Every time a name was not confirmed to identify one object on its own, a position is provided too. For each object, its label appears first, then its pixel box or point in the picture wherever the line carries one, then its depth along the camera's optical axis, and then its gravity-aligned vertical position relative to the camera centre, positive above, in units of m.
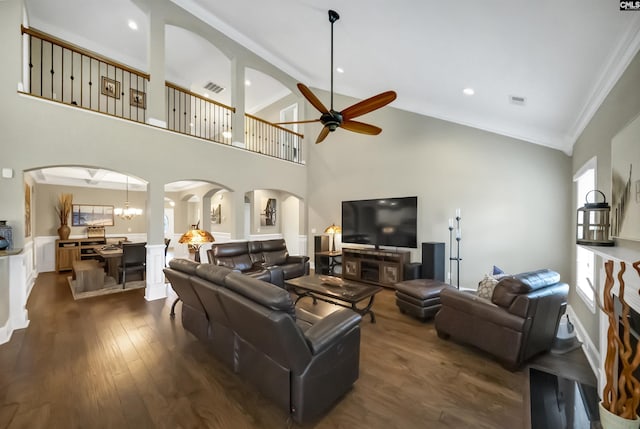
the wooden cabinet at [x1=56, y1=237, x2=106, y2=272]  6.56 -1.03
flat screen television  5.23 -0.16
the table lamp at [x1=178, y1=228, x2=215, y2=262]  4.10 -0.40
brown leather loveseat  4.88 -0.94
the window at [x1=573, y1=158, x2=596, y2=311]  2.96 -0.52
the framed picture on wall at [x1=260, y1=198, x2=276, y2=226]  8.33 +0.02
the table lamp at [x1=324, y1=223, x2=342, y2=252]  6.40 -0.44
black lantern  2.05 -0.07
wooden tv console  5.17 -1.10
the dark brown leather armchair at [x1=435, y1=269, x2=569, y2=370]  2.33 -0.99
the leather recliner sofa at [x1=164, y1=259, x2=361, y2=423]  1.69 -0.98
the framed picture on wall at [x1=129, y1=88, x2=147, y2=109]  6.09 +2.77
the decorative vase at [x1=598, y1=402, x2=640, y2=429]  1.30 -1.07
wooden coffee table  3.31 -1.05
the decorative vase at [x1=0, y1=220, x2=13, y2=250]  2.94 -0.28
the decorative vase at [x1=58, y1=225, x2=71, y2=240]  6.71 -0.53
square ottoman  3.46 -1.16
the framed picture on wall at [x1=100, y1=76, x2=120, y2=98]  5.71 +2.85
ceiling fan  2.94 +1.29
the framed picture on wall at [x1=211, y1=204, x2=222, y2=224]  8.99 -0.06
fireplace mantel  1.43 -0.36
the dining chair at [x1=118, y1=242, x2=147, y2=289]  5.05 -0.92
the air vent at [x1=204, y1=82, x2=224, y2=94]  7.25 +3.65
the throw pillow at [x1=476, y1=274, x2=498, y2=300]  2.79 -0.80
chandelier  7.43 +0.02
